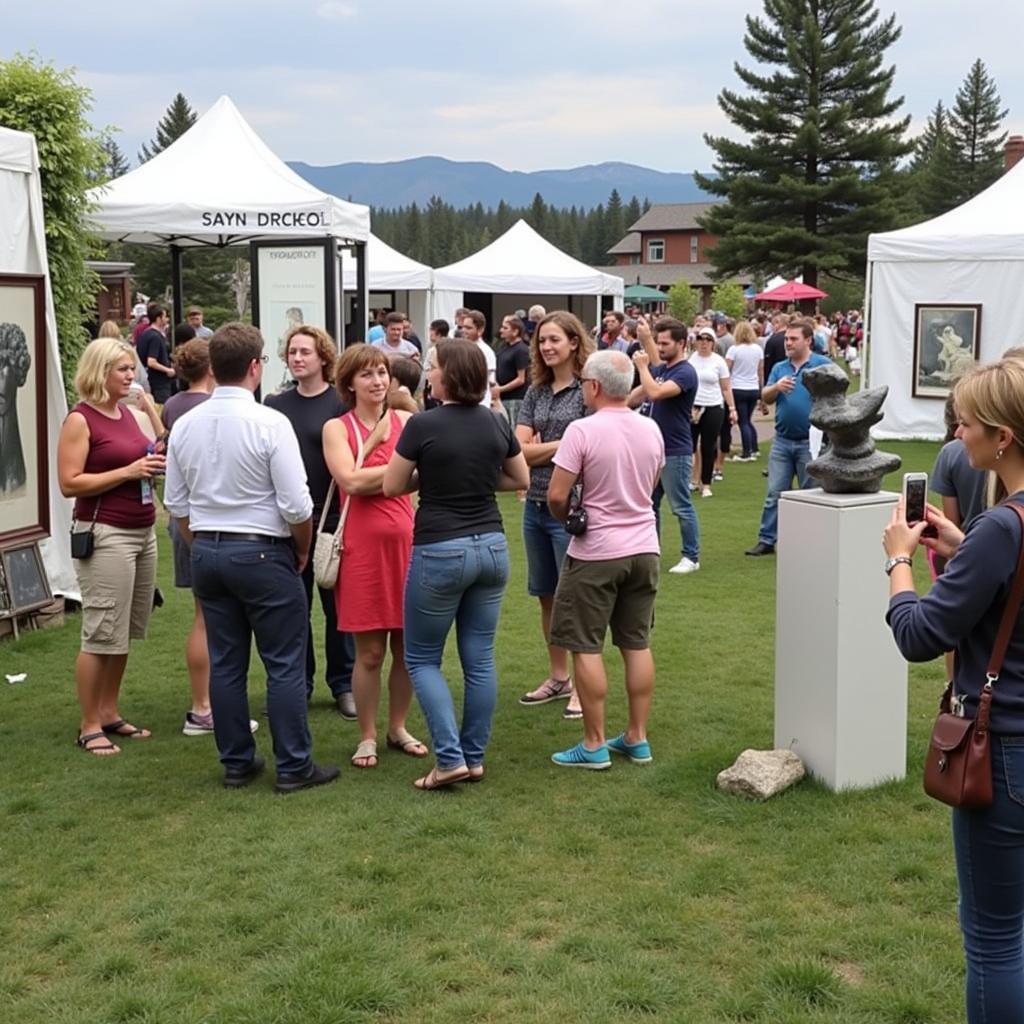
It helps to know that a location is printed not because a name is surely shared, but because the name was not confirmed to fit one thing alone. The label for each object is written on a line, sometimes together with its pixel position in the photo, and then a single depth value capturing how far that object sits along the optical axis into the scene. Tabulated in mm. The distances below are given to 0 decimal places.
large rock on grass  5117
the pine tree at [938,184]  67125
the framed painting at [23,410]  7754
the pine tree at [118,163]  80875
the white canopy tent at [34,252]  7863
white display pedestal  4895
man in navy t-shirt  9203
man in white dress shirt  4930
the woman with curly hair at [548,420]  5992
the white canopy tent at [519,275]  25422
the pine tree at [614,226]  119625
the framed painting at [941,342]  17328
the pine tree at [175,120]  69750
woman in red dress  5414
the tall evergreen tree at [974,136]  67000
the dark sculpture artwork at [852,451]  5008
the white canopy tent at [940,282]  17031
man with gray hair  5305
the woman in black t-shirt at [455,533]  4980
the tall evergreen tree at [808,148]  47562
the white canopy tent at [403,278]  24984
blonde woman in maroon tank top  5641
